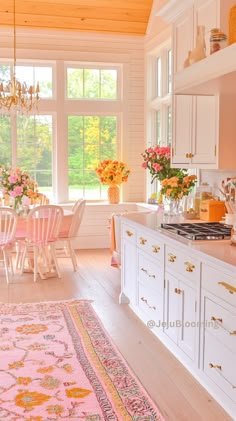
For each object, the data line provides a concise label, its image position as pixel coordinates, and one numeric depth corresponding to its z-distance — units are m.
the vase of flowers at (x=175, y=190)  4.27
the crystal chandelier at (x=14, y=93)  5.58
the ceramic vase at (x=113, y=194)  7.64
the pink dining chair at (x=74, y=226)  5.91
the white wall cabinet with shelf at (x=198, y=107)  3.67
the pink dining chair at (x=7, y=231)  5.26
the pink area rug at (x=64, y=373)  2.62
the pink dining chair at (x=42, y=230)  5.41
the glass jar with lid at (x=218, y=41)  3.29
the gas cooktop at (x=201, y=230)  3.13
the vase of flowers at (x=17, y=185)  5.50
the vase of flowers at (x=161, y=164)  4.73
